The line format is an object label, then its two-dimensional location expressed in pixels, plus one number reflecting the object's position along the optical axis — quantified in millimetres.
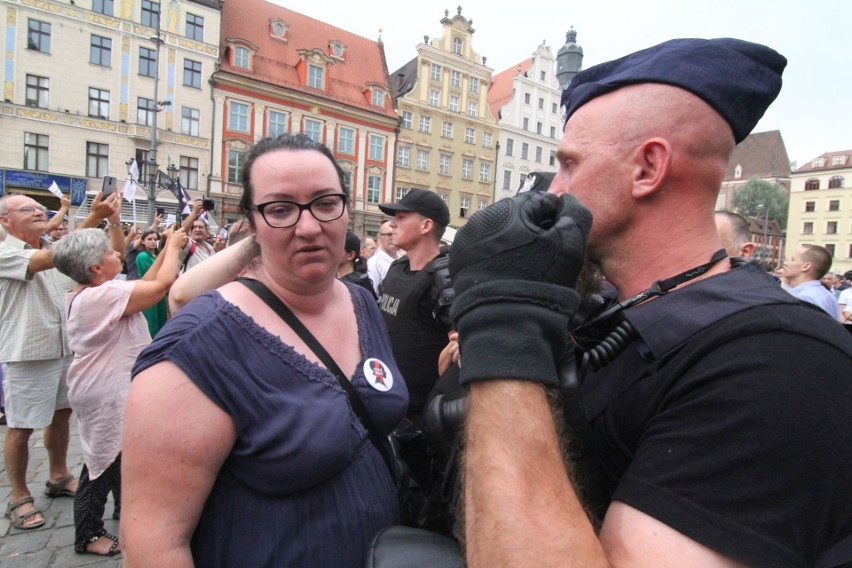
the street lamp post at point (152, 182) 15258
